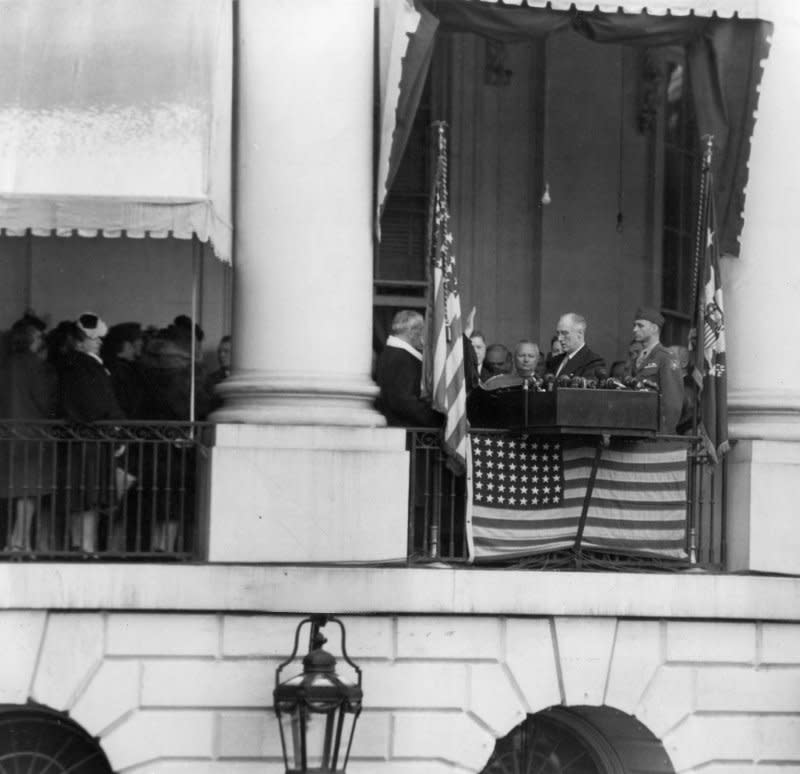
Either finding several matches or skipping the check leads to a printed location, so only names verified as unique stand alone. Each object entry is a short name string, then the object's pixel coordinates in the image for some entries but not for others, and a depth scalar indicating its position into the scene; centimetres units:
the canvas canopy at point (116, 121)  1571
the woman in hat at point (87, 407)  1619
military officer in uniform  1686
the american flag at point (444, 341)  1650
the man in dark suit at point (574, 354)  1688
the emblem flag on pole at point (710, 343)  1714
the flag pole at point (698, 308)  1733
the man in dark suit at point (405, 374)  1675
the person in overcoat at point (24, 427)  1627
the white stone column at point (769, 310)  1719
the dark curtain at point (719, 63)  1719
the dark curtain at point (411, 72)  1673
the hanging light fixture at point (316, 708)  1469
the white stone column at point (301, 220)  1639
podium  1616
